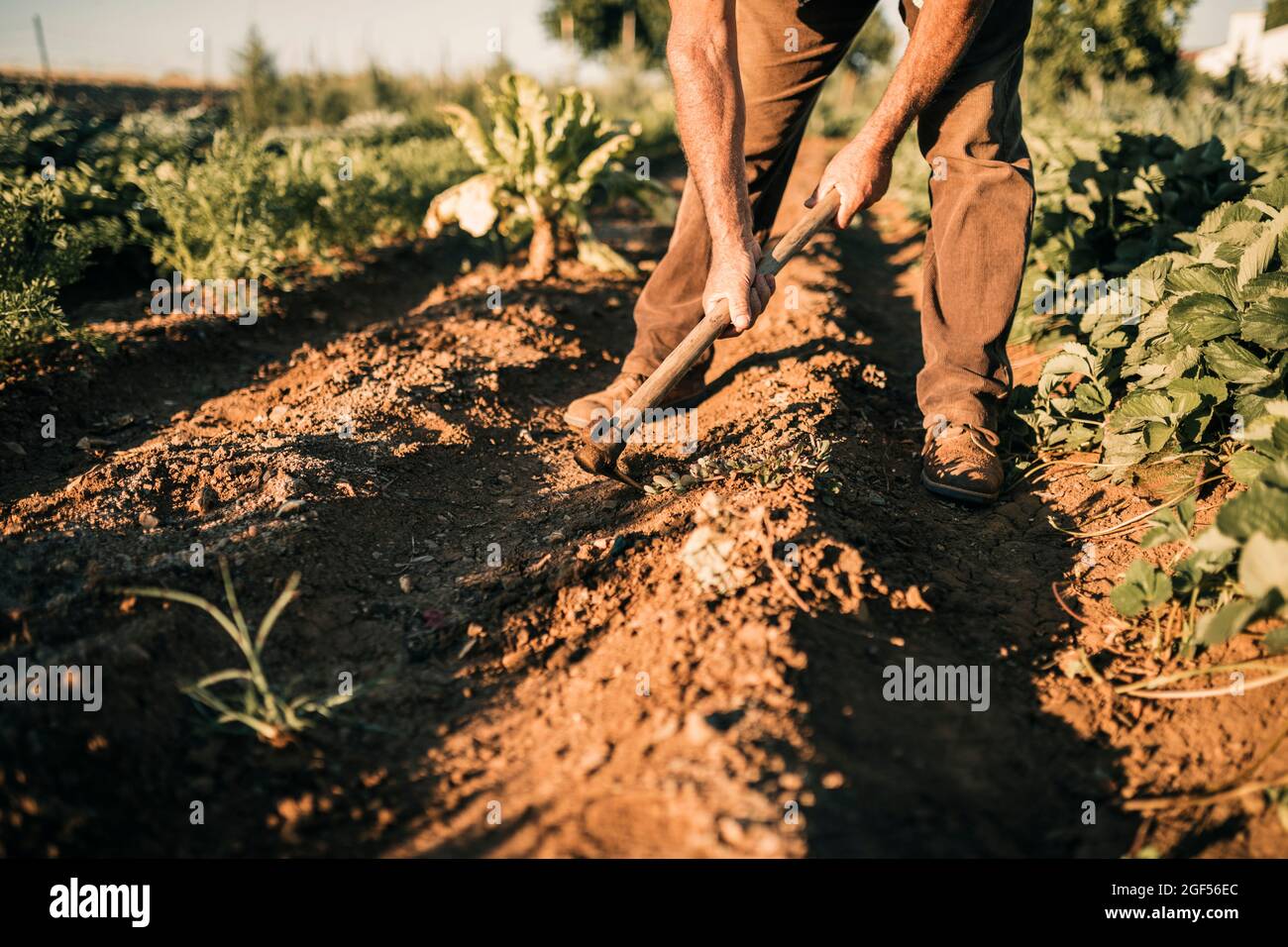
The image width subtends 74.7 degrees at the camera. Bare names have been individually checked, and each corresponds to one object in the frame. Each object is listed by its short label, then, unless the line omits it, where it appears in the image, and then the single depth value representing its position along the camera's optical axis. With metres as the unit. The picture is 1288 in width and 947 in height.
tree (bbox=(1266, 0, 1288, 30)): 10.50
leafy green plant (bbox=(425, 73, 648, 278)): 4.68
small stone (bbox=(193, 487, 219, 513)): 2.41
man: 2.48
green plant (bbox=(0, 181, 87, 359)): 3.18
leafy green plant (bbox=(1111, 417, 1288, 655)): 1.54
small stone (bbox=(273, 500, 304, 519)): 2.33
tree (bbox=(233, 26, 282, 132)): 11.07
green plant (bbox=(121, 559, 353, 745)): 1.59
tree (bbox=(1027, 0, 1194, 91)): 10.25
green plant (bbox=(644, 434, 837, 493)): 2.40
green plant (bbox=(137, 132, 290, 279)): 4.24
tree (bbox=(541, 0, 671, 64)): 21.42
